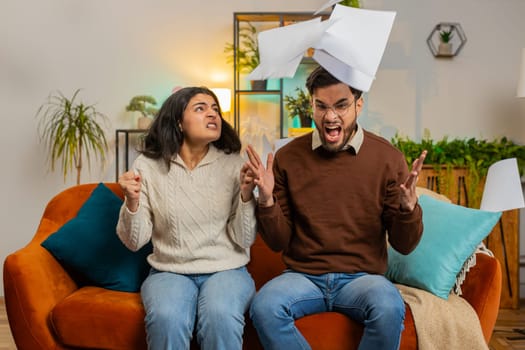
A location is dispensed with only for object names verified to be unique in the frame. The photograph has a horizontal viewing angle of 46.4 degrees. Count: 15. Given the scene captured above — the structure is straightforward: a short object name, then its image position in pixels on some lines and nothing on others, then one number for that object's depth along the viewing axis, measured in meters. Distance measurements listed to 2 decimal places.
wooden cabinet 3.59
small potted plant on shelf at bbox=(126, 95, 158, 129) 3.86
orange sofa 1.98
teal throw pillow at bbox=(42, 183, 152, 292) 2.30
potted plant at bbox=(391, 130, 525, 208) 3.57
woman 1.92
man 1.96
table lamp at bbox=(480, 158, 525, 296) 2.39
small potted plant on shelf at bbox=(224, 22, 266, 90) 3.87
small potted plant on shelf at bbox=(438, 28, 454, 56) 3.87
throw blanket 1.99
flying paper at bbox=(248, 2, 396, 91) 1.76
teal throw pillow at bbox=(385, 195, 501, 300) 2.18
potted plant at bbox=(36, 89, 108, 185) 3.79
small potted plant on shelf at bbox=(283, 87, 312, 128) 3.77
